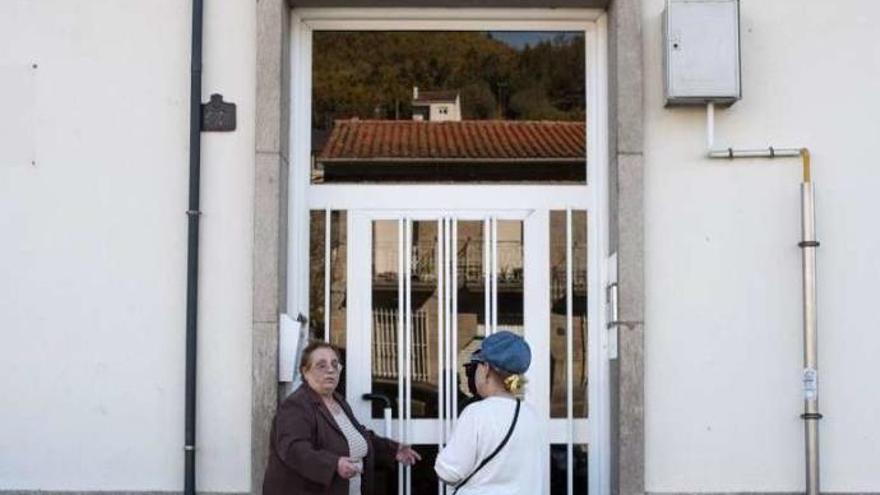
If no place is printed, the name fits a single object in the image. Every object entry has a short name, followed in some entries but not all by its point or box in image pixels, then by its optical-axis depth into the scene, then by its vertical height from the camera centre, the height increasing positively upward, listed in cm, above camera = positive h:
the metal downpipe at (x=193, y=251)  659 +22
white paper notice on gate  665 -22
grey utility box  654 +112
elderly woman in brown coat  601 -60
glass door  693 -9
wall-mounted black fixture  673 +84
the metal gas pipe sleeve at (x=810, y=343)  652 -19
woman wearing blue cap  544 -54
